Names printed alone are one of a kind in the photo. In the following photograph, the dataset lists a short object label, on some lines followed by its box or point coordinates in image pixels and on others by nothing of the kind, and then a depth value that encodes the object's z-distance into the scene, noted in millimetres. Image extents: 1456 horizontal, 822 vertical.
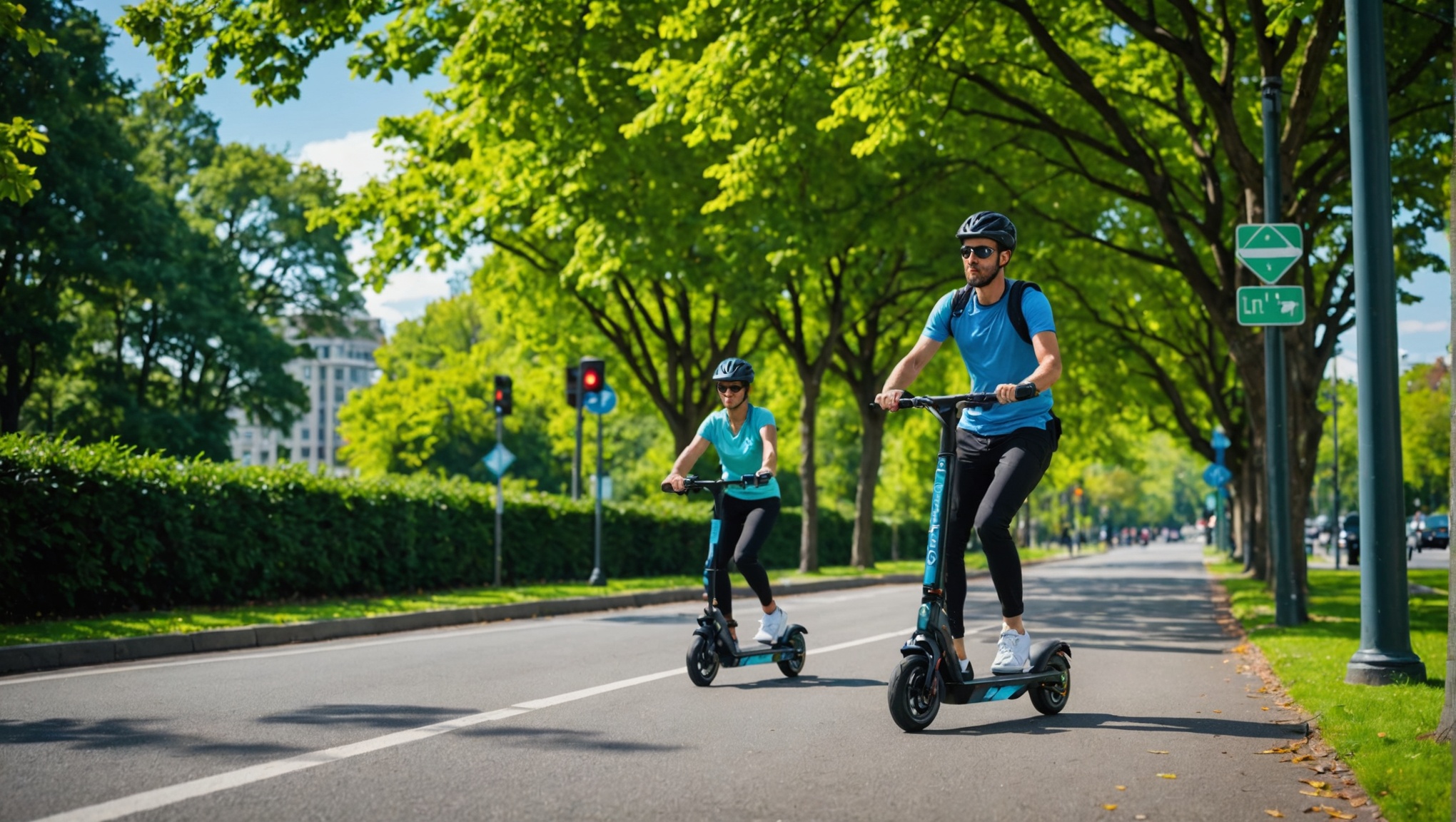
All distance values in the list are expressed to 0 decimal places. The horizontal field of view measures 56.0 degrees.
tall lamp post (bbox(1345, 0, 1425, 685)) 7773
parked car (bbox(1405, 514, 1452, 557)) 48500
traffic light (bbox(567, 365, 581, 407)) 20734
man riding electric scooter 6074
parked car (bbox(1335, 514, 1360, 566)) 37938
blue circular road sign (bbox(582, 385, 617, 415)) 21062
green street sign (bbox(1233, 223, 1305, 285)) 11766
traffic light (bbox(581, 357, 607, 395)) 20391
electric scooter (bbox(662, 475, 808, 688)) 7988
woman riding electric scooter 8117
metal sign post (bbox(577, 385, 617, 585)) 20406
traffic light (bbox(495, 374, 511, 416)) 19844
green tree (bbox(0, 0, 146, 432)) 30016
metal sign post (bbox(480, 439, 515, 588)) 19953
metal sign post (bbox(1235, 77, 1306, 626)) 11789
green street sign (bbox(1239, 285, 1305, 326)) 11969
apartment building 145125
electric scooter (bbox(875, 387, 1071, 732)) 5945
